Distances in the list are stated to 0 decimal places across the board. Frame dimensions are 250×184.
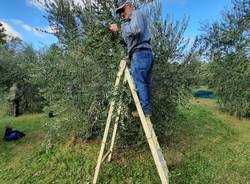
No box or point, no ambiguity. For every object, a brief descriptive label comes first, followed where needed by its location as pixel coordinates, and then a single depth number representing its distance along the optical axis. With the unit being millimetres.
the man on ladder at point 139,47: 2390
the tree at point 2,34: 16347
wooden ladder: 2173
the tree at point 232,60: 6876
